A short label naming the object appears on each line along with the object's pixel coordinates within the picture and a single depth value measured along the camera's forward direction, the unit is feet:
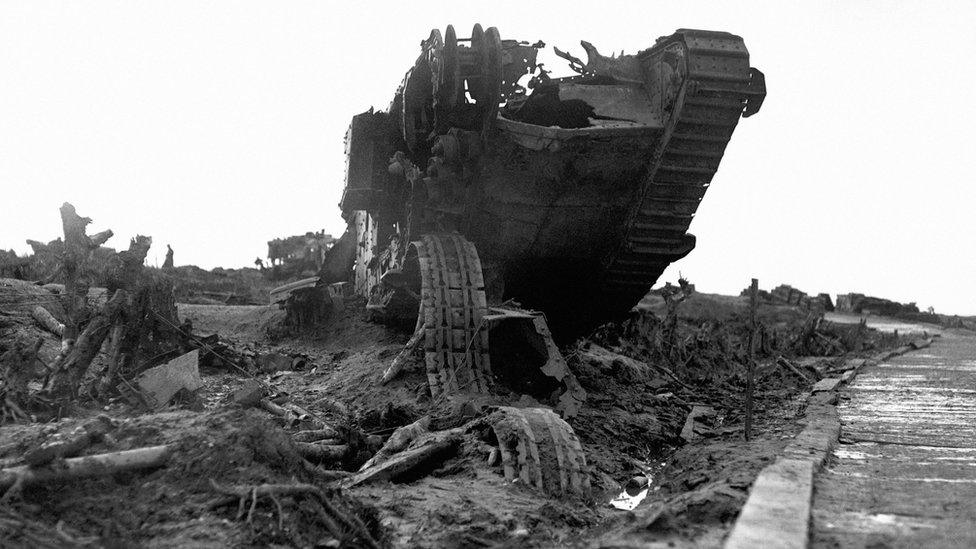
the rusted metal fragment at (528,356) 25.02
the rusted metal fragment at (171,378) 22.62
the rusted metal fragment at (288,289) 41.70
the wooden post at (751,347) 20.36
